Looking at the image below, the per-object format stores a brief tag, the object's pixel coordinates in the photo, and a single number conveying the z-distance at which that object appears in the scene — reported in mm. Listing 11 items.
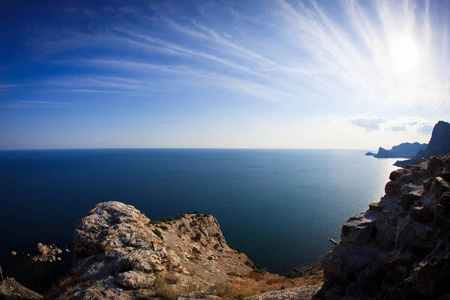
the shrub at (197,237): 37134
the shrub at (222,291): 13692
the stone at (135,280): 15062
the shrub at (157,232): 28050
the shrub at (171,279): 16875
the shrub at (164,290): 14250
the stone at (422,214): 9022
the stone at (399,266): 8591
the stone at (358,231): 11508
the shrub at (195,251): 31267
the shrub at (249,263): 37294
